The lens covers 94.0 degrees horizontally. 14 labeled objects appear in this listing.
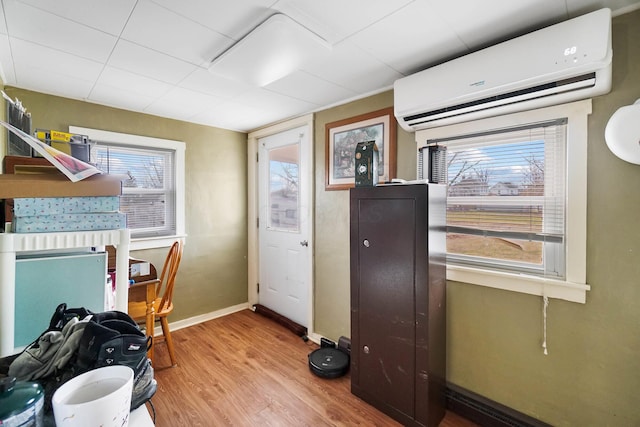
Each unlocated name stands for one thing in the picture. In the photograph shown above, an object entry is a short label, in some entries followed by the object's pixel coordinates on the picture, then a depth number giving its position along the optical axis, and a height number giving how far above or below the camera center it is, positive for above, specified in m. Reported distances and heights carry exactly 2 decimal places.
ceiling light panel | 1.47 +0.87
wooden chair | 2.41 -0.81
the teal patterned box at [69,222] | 0.91 -0.04
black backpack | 0.73 -0.37
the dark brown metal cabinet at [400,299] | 1.75 -0.57
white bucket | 0.57 -0.40
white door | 3.11 -0.17
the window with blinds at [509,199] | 1.66 +0.05
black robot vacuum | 2.35 -1.26
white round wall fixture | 1.31 +0.33
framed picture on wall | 2.32 +0.55
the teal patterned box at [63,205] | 0.91 +0.02
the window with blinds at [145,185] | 2.84 +0.25
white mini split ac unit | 1.31 +0.67
